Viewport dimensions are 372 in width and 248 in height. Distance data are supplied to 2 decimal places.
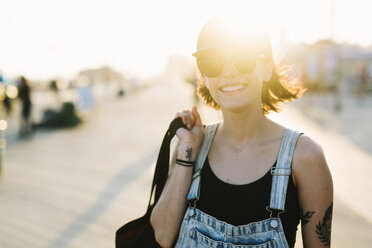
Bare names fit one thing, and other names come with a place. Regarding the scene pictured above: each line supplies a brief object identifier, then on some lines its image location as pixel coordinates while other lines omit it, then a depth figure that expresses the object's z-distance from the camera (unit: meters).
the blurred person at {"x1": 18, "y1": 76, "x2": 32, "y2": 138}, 11.06
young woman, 1.54
